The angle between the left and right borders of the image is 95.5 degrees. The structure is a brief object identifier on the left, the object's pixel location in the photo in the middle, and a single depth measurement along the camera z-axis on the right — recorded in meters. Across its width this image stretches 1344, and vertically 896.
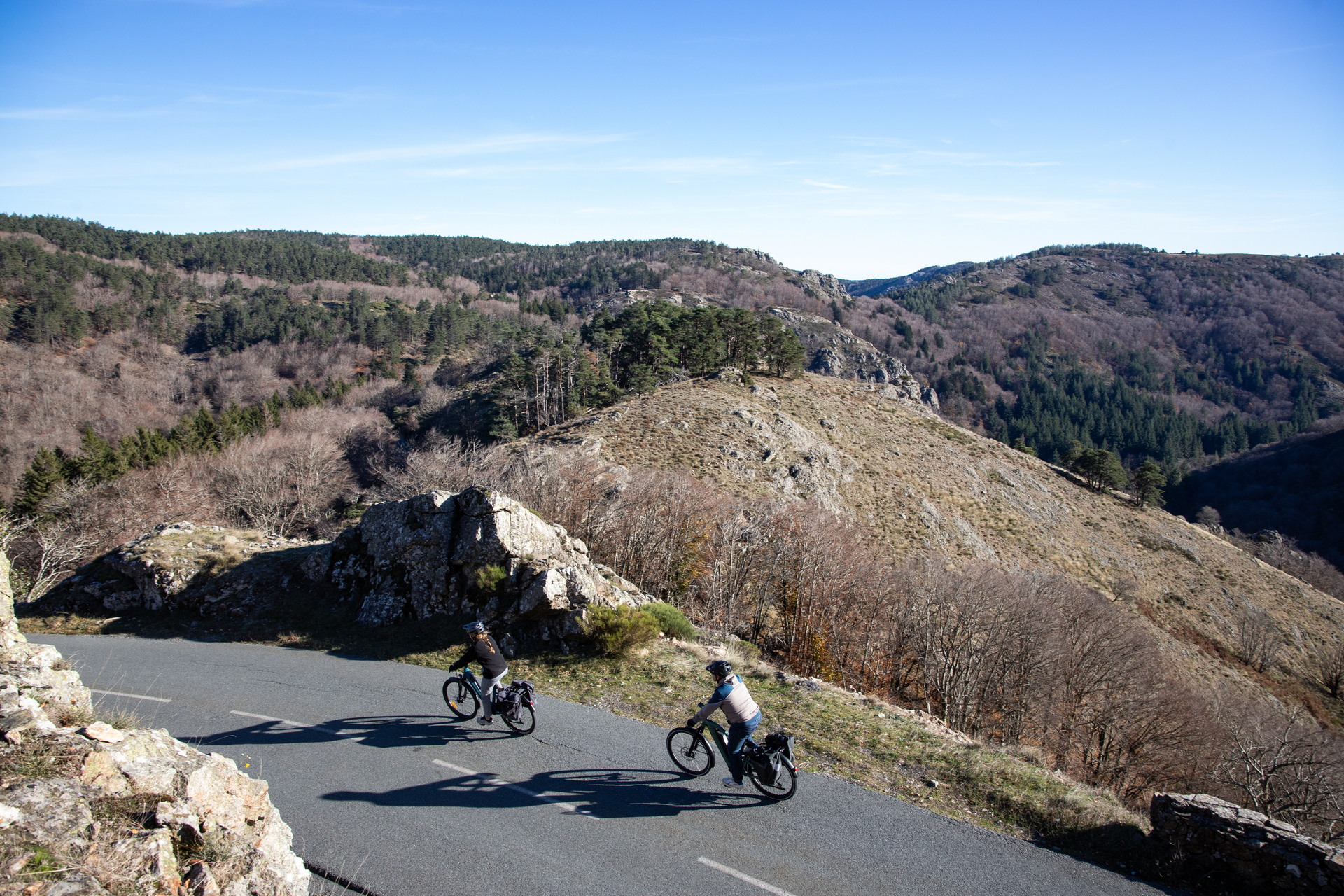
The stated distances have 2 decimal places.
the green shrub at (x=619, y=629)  14.30
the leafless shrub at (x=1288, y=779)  14.64
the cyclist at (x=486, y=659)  10.55
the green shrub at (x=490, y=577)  15.88
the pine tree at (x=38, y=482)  41.56
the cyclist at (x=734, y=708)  8.62
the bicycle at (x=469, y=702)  10.73
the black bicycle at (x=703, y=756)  8.84
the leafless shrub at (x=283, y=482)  42.53
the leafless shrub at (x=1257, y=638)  45.28
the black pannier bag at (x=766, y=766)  8.66
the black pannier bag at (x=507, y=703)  10.58
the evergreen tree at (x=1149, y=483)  68.12
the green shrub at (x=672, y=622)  16.12
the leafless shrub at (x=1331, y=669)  42.97
